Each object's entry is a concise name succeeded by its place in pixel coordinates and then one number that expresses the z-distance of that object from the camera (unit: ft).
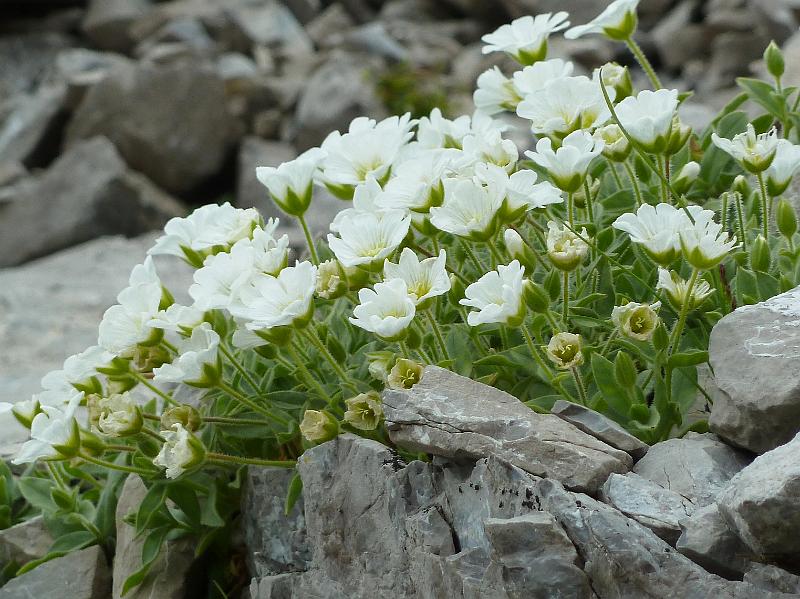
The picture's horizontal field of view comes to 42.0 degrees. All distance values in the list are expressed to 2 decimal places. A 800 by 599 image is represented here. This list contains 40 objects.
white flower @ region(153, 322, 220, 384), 7.82
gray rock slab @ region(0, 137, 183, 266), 29.60
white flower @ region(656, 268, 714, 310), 7.16
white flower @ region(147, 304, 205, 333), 8.01
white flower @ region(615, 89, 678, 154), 7.71
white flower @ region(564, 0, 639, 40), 8.84
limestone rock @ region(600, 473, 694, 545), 6.20
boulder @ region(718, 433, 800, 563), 5.56
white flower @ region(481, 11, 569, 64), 9.58
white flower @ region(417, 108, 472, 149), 9.74
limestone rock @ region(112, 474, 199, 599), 9.26
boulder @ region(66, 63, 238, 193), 33.19
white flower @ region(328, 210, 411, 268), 7.78
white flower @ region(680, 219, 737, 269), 6.94
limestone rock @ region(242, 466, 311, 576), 8.78
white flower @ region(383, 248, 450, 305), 7.34
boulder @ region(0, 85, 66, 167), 35.45
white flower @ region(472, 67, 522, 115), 9.56
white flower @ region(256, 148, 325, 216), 8.50
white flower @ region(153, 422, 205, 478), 7.91
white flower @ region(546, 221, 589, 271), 7.37
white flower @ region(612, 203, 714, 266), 7.11
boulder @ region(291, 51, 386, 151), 32.89
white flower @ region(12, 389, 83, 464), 7.99
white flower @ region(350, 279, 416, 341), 7.03
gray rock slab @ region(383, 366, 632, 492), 6.66
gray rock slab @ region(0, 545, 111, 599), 9.66
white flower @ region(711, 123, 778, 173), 7.66
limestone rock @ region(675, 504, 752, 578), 5.99
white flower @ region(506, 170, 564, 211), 7.47
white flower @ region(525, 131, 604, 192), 7.57
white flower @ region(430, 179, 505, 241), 7.43
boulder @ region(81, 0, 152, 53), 41.52
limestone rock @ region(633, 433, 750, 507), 6.61
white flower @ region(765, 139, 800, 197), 7.75
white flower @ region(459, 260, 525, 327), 7.04
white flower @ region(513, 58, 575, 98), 9.04
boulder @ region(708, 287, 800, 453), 6.46
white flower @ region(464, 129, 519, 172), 8.45
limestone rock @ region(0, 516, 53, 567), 10.39
